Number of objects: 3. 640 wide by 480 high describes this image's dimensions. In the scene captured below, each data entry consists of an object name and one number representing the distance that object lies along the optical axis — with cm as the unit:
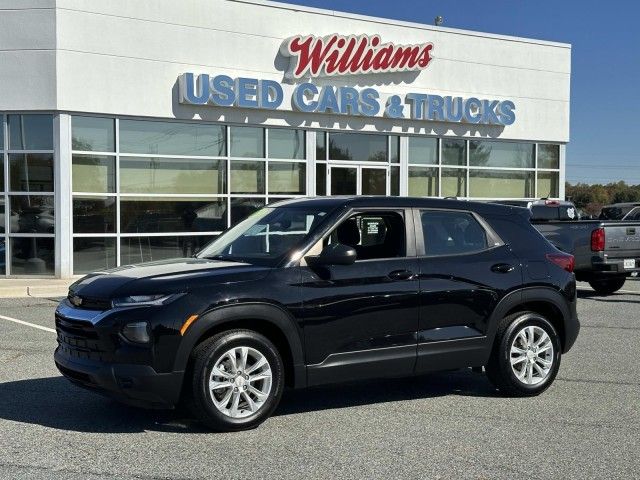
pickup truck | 1425
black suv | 565
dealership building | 1695
